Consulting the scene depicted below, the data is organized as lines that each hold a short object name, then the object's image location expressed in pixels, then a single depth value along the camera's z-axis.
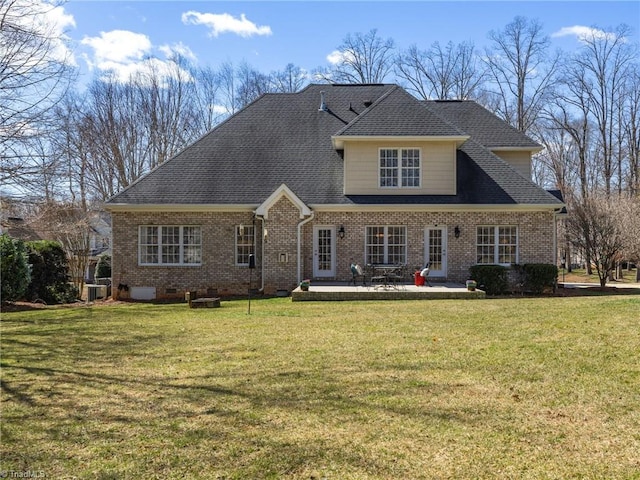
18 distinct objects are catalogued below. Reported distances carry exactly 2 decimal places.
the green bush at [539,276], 18.75
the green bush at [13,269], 15.38
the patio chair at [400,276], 18.47
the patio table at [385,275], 17.69
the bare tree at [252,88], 43.56
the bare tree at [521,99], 43.69
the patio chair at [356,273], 17.68
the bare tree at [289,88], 44.31
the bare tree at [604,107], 44.81
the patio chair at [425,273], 17.66
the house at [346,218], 19.19
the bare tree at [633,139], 43.75
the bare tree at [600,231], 24.58
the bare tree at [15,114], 11.81
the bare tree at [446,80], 44.06
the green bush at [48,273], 18.19
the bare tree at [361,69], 43.94
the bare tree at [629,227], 25.23
